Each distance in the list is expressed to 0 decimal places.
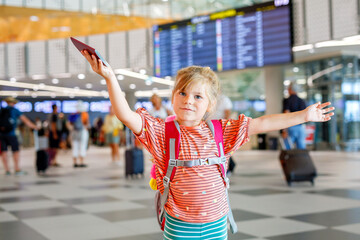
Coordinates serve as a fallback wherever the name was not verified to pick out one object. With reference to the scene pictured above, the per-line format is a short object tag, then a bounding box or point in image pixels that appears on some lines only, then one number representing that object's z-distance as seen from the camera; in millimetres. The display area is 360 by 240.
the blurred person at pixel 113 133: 14305
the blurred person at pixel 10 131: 11039
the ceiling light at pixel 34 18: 21602
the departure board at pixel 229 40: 10898
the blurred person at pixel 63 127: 12889
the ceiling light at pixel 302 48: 17566
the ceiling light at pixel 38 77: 22828
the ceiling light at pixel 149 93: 36716
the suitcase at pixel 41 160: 11297
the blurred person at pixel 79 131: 12945
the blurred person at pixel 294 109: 8633
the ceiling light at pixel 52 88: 27922
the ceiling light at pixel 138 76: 22922
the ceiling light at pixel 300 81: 21392
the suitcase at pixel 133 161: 9625
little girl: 2195
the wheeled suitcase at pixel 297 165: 7691
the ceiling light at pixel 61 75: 22456
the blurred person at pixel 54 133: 12625
